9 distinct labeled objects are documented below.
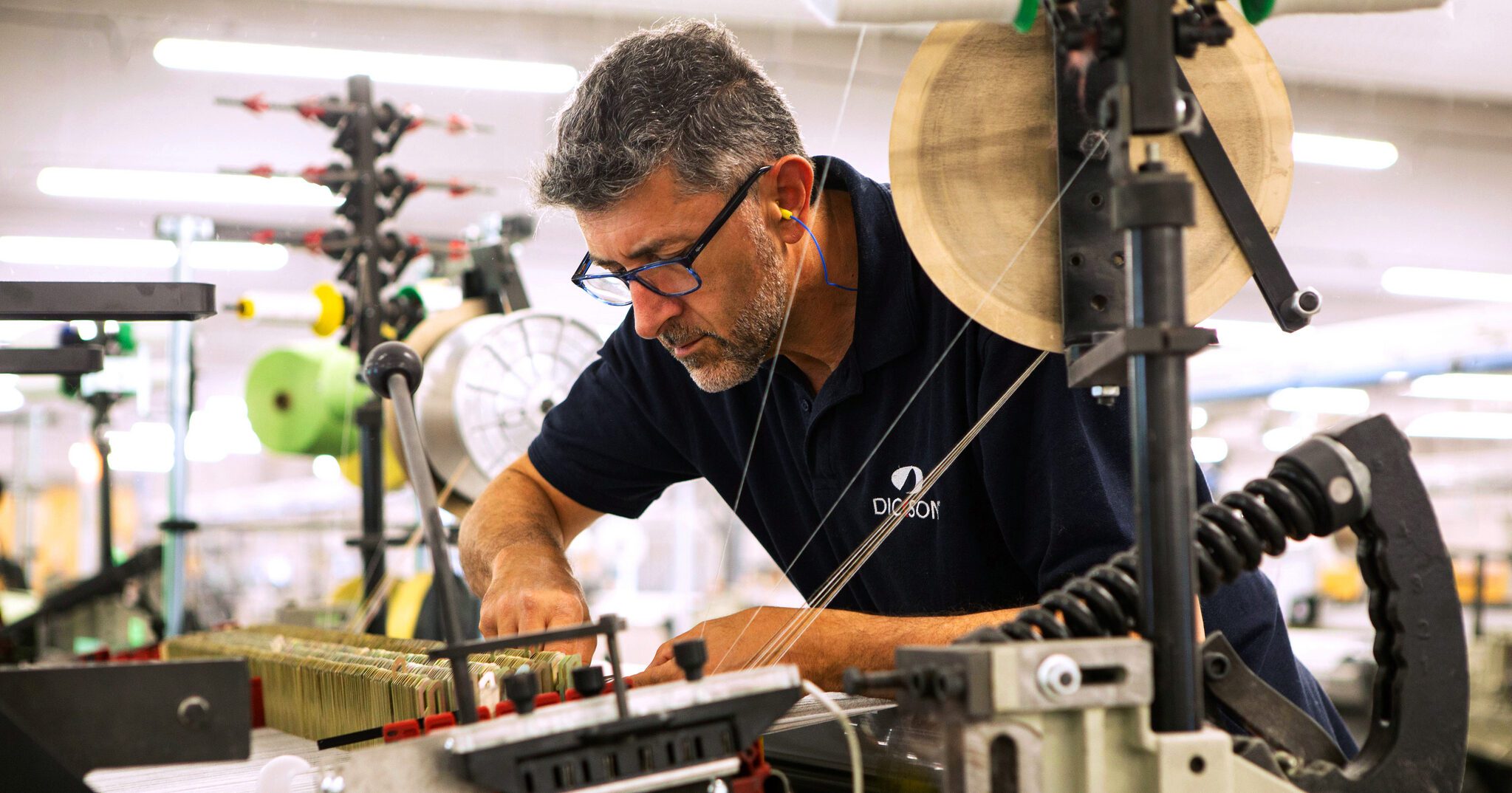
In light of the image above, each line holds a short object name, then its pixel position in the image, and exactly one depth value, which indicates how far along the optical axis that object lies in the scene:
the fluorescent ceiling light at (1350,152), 5.39
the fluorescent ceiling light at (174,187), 6.22
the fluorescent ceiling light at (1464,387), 8.09
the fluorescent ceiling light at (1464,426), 10.90
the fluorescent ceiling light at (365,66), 4.34
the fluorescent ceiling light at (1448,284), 7.72
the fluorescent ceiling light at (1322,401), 7.73
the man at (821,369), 1.14
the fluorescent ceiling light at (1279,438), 8.62
